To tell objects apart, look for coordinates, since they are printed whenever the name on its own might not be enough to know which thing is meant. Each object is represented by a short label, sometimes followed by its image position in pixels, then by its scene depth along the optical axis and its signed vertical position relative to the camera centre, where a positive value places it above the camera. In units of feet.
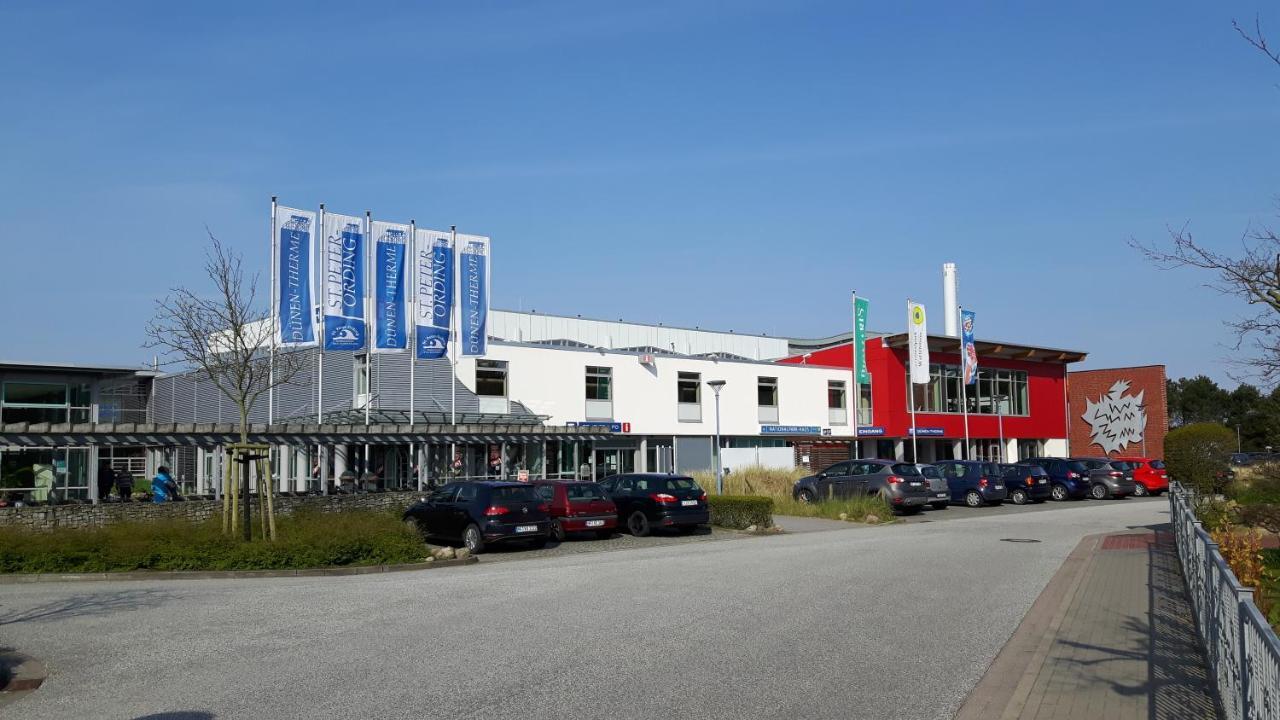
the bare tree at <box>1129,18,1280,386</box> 43.78 +5.78
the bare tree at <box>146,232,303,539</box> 66.44 +7.56
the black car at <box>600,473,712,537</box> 80.02 -4.98
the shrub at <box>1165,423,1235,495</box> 89.97 -2.94
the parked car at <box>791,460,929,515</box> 102.42 -4.87
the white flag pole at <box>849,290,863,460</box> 167.32 +6.11
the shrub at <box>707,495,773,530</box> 86.38 -6.09
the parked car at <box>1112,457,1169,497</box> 131.44 -5.88
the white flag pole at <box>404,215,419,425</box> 102.32 +16.39
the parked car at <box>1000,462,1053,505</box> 122.52 -6.06
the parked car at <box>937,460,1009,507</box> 115.96 -5.61
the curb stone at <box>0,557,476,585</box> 54.19 -6.61
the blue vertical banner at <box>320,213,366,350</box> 94.94 +13.95
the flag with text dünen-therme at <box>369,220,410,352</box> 100.01 +14.05
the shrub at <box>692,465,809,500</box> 116.78 -5.04
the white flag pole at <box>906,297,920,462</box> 164.14 +9.17
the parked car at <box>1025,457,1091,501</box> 129.18 -6.01
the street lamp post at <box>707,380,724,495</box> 103.35 -3.22
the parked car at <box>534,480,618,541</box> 76.43 -4.96
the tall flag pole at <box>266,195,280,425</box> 90.49 +10.32
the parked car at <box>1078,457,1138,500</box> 128.57 -6.16
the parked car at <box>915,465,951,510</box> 105.91 -5.25
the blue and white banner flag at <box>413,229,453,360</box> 102.78 +14.05
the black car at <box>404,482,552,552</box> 69.41 -4.91
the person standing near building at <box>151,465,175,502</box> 83.41 -3.20
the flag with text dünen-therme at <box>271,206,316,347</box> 91.57 +14.02
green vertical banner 163.12 +14.18
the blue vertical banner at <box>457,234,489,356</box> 107.04 +14.58
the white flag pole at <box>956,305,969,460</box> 173.06 +8.69
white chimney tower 213.87 +26.36
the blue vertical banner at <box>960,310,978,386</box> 174.29 +13.63
